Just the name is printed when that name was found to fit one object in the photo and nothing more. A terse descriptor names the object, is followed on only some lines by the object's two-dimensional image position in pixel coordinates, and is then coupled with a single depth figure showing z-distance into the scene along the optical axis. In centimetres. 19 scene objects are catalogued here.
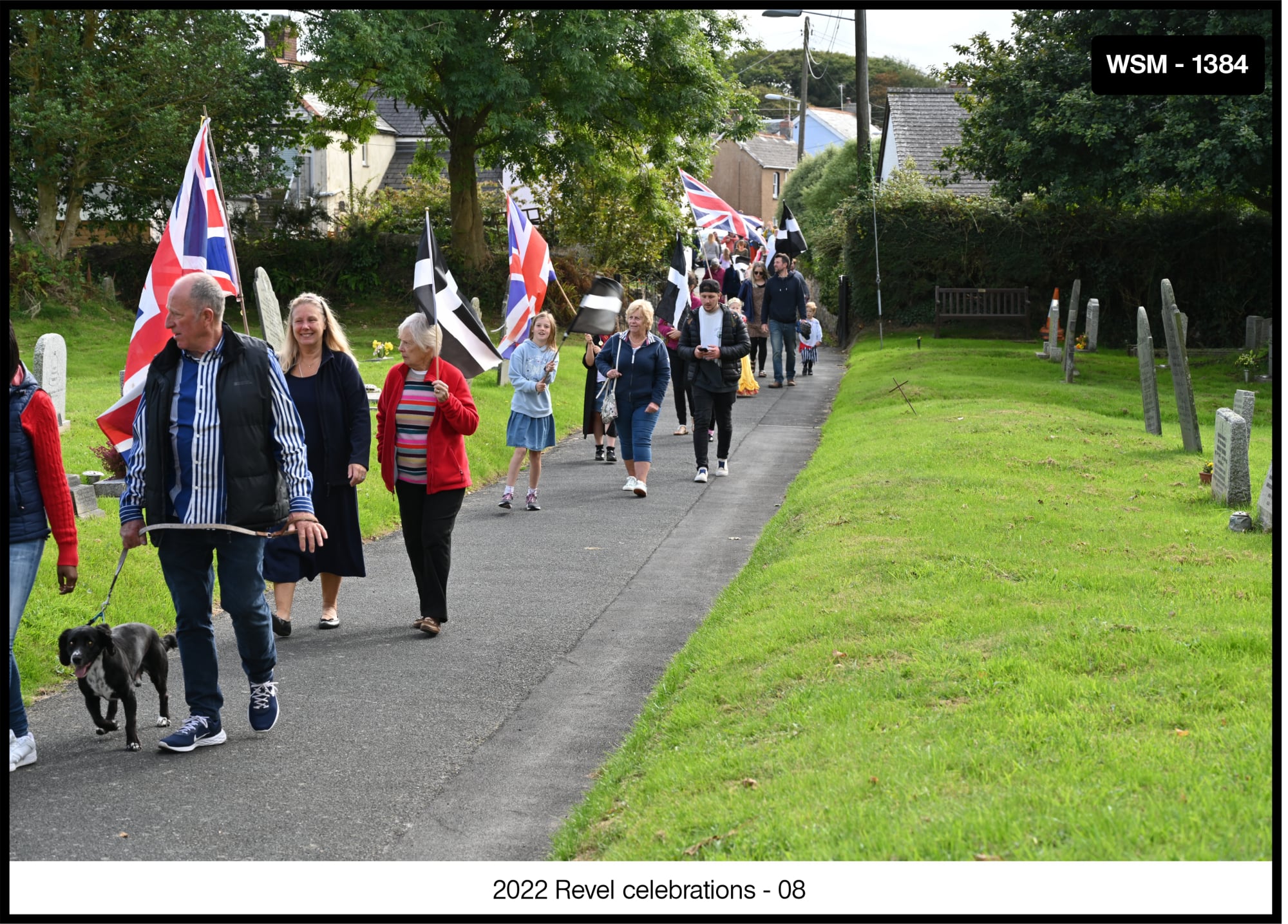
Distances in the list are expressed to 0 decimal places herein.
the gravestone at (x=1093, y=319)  2539
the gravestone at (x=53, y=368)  1278
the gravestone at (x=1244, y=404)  1048
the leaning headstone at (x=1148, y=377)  1483
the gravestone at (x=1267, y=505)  895
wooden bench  3056
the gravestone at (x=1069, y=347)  2106
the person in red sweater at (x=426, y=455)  817
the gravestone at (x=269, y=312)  1488
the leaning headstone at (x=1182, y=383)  1323
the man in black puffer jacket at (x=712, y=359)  1384
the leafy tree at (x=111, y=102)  2808
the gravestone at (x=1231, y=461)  997
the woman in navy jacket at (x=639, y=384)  1322
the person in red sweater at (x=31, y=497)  560
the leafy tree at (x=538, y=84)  2772
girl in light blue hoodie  1246
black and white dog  582
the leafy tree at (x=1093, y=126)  1984
